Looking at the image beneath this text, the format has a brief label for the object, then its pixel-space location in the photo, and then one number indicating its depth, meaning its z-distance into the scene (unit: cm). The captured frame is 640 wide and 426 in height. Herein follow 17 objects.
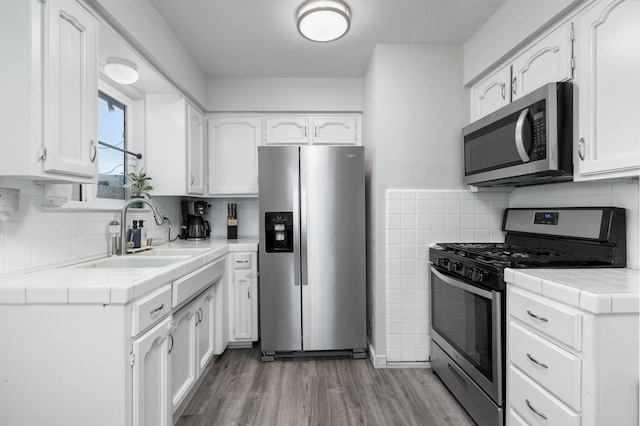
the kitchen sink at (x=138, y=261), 185
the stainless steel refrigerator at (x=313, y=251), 248
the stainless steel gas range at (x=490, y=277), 156
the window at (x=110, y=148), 215
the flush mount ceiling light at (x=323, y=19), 189
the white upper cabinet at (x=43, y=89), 114
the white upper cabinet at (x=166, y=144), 258
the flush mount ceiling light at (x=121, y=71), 197
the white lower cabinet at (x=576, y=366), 109
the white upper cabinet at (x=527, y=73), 156
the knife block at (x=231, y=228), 304
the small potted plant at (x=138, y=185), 243
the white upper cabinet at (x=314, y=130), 309
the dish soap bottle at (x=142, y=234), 227
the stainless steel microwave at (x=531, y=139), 152
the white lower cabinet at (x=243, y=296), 265
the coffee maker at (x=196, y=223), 299
